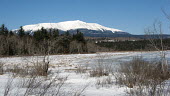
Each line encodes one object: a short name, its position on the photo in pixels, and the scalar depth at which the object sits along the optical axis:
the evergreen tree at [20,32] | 67.91
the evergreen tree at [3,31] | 58.25
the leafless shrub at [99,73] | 9.38
